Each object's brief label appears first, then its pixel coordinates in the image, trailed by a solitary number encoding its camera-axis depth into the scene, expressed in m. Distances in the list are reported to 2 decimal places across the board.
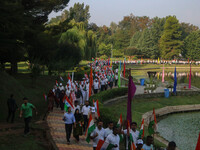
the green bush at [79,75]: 34.82
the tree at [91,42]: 53.47
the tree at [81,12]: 113.59
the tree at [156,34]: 84.75
